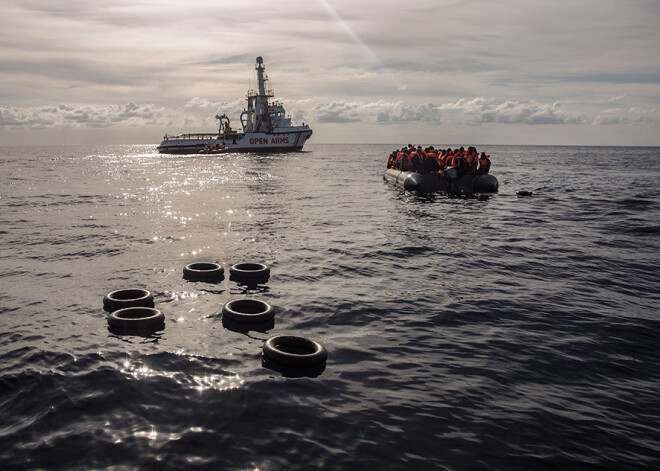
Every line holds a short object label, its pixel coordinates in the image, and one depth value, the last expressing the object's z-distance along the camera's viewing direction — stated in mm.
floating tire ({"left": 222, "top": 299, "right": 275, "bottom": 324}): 8086
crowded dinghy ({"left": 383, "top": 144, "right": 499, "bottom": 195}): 28812
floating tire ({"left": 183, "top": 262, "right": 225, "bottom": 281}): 10828
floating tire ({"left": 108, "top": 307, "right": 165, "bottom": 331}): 7707
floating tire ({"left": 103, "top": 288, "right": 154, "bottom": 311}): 8680
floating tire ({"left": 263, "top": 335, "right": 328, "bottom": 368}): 6508
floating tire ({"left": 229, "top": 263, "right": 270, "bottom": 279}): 10836
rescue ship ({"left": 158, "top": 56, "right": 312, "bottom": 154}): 93125
